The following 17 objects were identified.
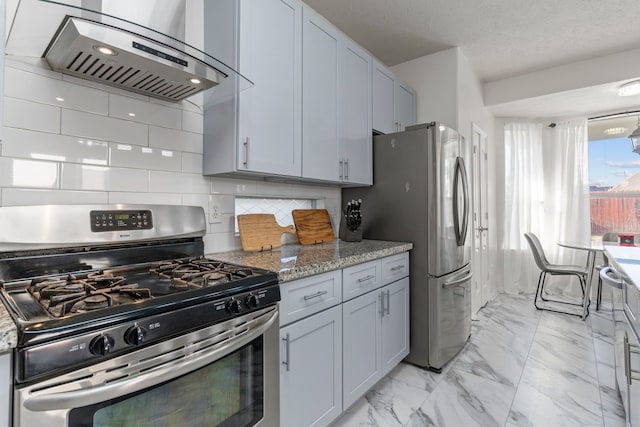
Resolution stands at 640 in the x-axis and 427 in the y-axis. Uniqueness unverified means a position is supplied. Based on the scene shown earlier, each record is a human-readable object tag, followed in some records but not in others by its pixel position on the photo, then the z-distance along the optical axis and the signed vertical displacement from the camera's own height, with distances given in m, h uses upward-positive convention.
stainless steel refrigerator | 2.26 -0.04
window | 3.98 +0.37
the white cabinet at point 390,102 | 2.61 +0.99
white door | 3.52 -0.11
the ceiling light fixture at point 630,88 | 3.15 +1.26
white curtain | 4.22 +0.24
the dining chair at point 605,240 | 3.62 -0.29
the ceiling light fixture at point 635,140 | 3.13 +0.74
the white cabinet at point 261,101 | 1.57 +0.59
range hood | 1.04 +0.59
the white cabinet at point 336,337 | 1.38 -0.63
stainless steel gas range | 0.74 -0.29
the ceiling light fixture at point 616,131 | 3.99 +1.06
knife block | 2.39 -0.15
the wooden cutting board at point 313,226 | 2.24 -0.08
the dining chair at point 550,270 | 3.53 -0.60
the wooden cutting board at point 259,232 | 1.84 -0.11
